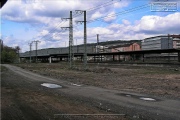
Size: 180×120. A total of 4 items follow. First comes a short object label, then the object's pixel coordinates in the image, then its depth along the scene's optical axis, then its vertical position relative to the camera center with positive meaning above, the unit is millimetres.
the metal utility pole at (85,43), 40659 +2666
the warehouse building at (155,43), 95812 +7411
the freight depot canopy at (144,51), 66279 +2090
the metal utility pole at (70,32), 47637 +5632
